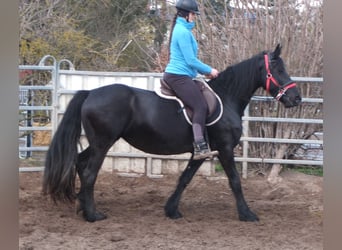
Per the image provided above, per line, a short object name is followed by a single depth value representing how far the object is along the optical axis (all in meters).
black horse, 9.22
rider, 9.10
